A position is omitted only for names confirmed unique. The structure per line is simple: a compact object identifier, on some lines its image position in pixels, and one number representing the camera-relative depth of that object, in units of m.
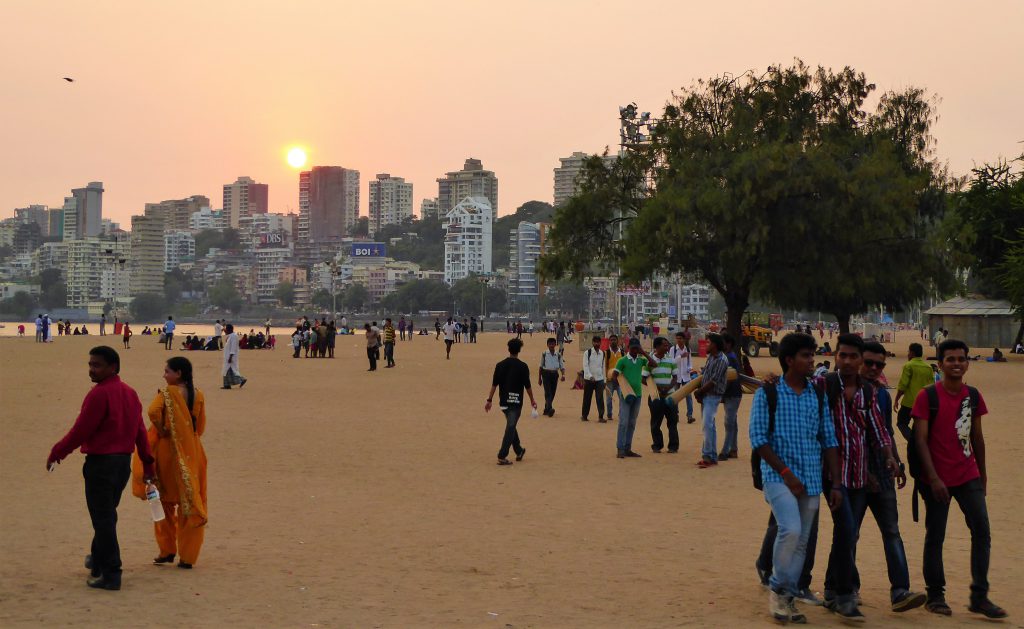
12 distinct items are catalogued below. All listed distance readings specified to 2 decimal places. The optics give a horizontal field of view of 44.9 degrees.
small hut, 55.66
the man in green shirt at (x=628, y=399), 15.52
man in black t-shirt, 14.40
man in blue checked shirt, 6.86
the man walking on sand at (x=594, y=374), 19.38
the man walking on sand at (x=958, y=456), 7.18
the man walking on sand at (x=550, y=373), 21.42
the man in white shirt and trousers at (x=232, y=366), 28.00
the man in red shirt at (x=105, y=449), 7.67
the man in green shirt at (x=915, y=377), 13.02
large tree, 36.25
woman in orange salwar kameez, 8.31
